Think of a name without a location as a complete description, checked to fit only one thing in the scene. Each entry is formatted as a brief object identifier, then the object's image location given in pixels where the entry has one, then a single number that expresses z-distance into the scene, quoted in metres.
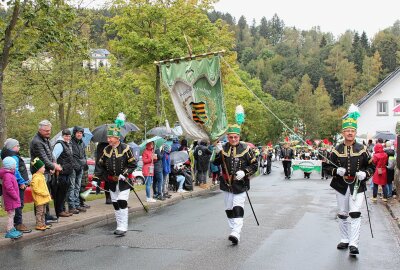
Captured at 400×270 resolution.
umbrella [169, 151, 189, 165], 18.25
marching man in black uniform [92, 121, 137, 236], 10.24
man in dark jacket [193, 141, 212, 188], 21.50
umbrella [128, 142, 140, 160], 20.79
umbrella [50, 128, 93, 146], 14.15
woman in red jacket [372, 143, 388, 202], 16.39
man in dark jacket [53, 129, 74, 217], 11.61
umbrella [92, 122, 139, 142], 14.39
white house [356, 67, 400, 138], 57.34
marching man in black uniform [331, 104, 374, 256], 8.74
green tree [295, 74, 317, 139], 74.06
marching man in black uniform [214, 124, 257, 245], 9.41
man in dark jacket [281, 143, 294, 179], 28.48
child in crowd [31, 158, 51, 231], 10.03
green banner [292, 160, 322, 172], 28.30
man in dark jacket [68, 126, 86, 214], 12.38
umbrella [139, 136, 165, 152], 15.25
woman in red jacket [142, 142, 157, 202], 15.16
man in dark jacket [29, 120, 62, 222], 10.34
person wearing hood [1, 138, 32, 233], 9.73
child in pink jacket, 9.27
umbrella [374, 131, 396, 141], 31.27
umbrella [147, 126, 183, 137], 17.48
